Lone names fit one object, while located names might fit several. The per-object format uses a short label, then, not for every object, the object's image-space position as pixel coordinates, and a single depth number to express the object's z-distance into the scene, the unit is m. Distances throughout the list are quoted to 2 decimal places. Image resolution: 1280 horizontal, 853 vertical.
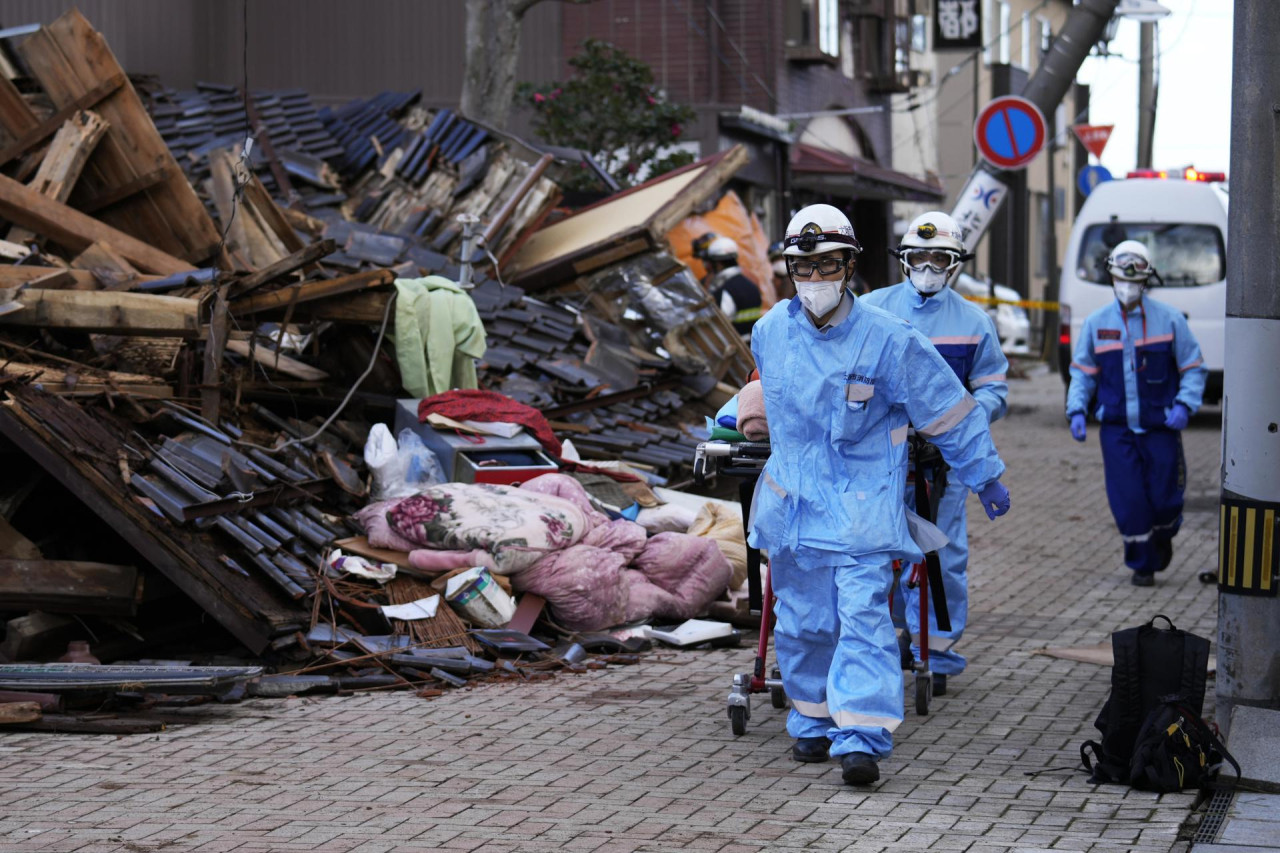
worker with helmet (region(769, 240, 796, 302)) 17.73
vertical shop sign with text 31.11
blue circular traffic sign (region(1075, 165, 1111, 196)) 28.92
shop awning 27.02
